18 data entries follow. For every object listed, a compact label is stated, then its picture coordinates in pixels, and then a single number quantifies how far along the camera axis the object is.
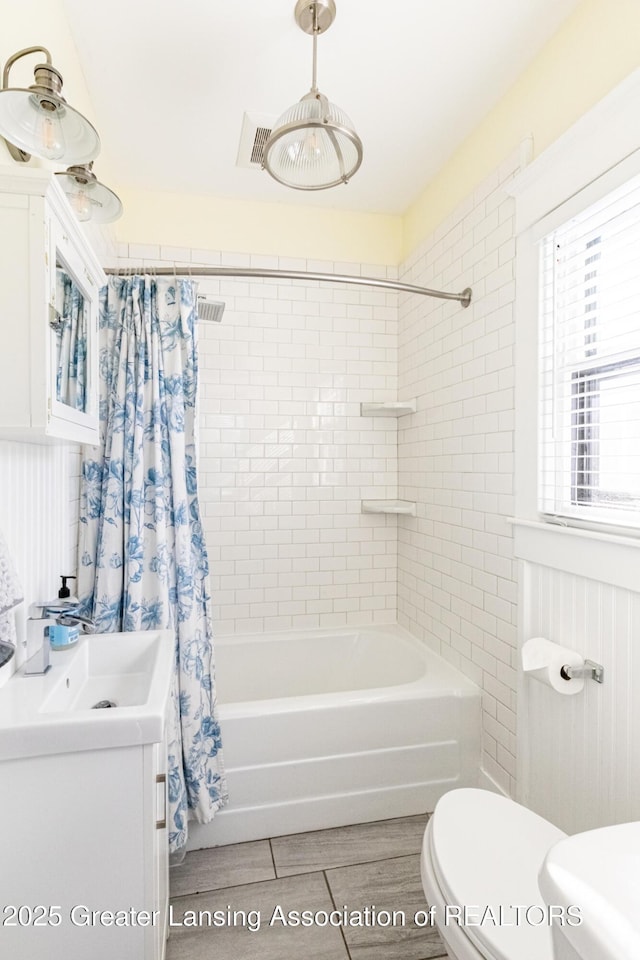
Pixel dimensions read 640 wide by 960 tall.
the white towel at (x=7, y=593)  1.12
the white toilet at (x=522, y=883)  0.63
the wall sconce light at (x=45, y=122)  1.09
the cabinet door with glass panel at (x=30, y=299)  1.06
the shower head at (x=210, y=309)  2.07
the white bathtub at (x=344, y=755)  1.94
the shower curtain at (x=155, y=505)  1.84
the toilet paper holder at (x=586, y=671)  1.51
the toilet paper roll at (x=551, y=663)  1.56
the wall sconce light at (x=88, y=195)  1.50
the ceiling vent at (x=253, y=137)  2.13
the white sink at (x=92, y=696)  1.05
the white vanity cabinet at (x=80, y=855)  1.04
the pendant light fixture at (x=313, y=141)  1.38
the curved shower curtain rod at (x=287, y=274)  1.97
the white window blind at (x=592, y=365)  1.48
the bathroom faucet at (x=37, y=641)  1.39
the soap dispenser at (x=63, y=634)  1.48
